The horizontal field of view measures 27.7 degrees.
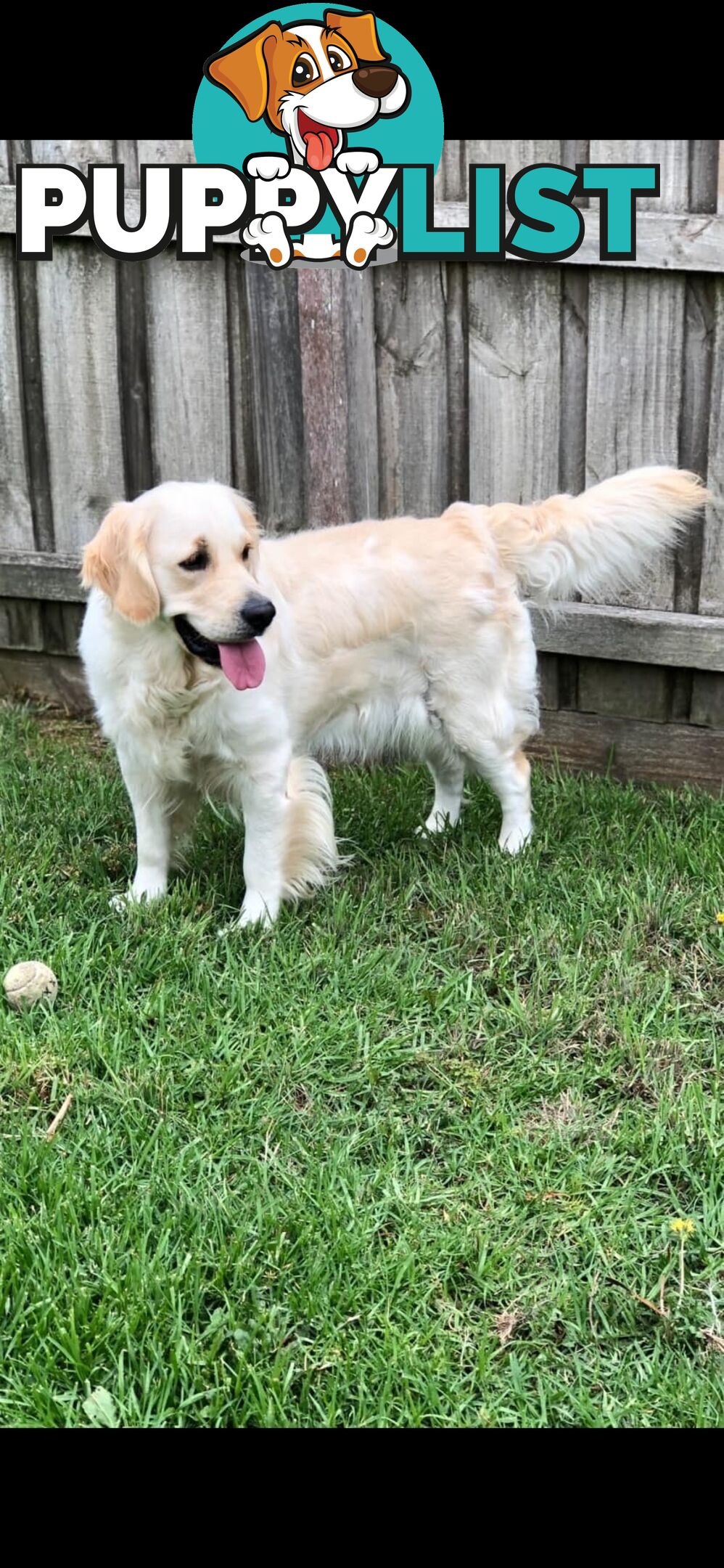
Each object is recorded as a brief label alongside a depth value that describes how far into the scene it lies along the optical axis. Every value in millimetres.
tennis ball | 3242
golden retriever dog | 3461
